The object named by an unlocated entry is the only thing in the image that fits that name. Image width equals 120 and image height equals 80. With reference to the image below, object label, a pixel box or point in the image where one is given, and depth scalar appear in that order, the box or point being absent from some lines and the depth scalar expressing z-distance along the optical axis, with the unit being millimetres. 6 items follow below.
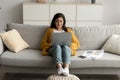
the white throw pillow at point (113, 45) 3803
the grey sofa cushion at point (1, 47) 3714
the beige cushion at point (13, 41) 3789
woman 3366
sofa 3514
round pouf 3117
